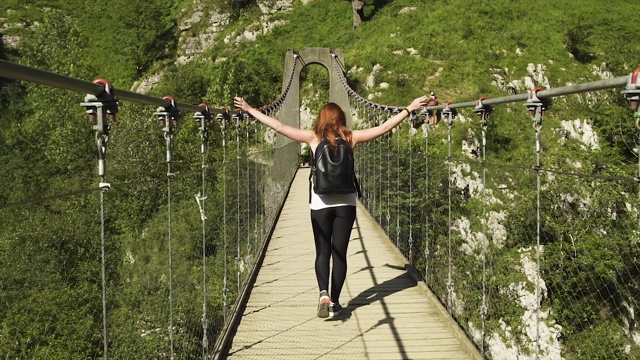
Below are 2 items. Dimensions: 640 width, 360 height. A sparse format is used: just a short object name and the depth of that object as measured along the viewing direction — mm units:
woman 3191
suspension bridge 2881
